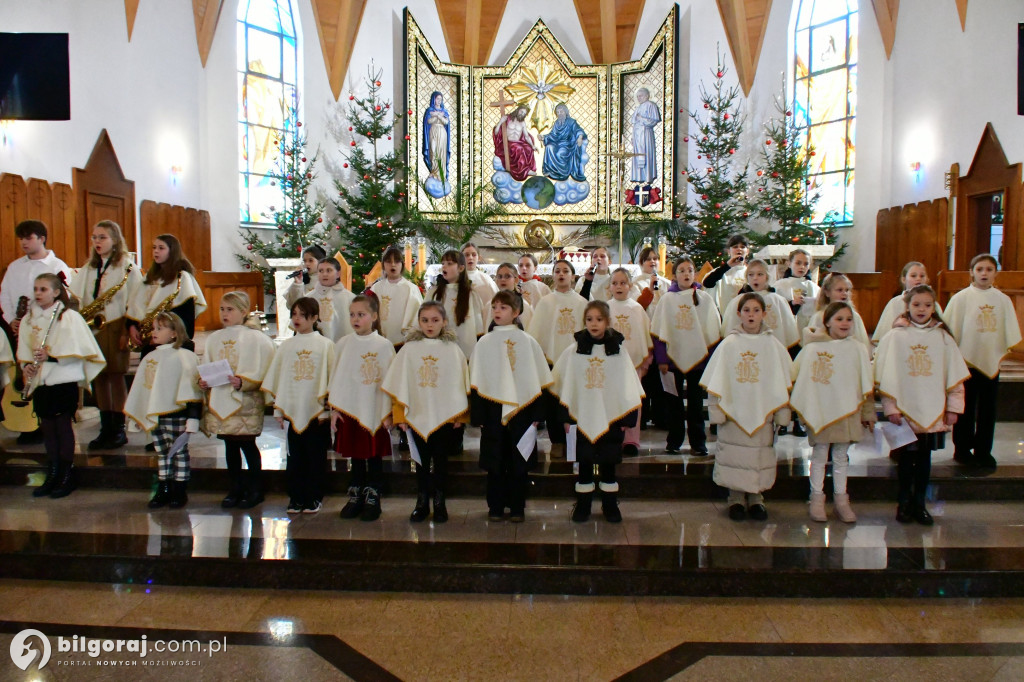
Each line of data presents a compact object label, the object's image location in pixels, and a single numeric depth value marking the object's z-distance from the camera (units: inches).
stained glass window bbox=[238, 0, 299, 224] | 483.8
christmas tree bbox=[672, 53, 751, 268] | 473.7
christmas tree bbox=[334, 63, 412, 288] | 471.6
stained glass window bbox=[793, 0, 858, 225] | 473.1
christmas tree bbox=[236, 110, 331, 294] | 463.8
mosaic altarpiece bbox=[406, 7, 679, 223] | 515.5
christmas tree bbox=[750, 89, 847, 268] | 444.8
